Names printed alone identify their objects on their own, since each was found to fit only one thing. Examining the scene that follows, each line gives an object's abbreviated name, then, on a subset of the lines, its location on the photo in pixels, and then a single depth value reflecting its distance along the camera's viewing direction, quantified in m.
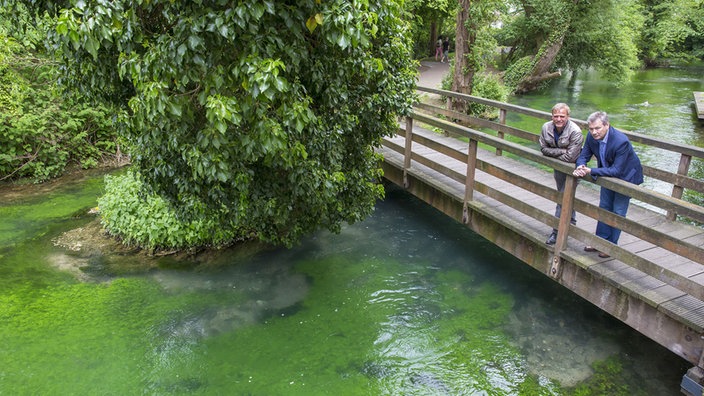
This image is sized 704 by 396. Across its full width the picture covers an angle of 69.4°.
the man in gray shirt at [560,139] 5.60
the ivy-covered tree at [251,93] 4.26
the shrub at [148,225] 7.92
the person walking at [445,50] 30.84
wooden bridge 4.62
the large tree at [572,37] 20.20
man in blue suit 5.20
